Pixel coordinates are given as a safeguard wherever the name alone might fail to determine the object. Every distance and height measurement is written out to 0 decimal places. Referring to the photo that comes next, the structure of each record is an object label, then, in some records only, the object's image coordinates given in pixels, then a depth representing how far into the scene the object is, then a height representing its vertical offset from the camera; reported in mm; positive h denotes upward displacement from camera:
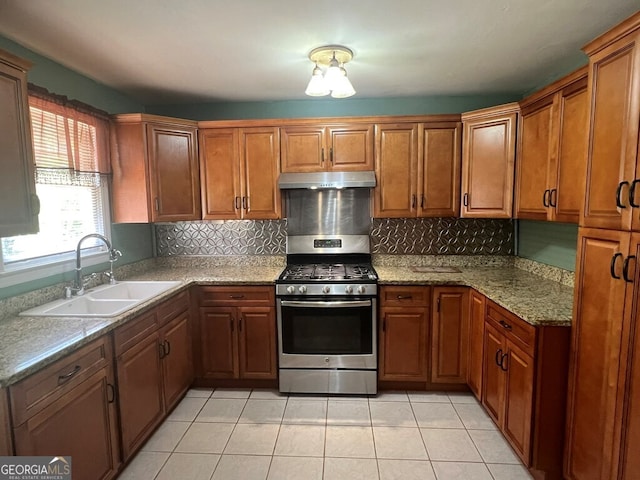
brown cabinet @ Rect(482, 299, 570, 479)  1729 -973
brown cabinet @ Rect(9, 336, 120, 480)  1294 -862
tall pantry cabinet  1312 -288
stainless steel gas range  2615 -944
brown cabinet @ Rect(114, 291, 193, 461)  1896 -993
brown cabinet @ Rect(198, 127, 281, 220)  2951 +345
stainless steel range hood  2812 +262
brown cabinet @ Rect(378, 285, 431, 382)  2646 -962
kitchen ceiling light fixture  2029 +835
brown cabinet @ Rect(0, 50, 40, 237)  1466 +262
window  1987 +146
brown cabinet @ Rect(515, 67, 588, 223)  1880 +366
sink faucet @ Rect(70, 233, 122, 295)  2244 -414
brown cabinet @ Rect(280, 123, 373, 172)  2900 +547
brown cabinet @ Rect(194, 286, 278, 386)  2717 -980
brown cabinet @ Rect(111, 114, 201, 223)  2652 +364
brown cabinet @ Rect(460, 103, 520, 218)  2549 +386
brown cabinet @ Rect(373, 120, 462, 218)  2848 +355
